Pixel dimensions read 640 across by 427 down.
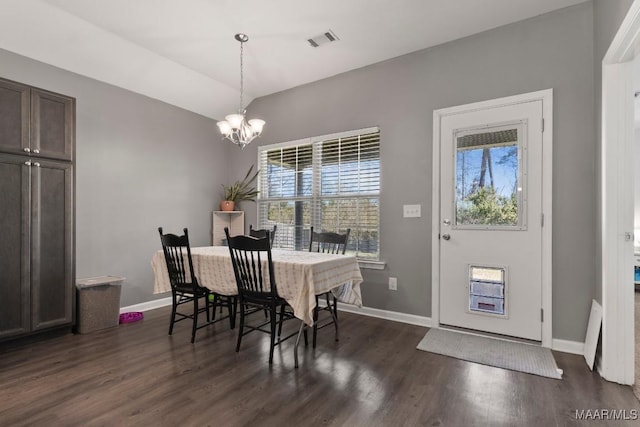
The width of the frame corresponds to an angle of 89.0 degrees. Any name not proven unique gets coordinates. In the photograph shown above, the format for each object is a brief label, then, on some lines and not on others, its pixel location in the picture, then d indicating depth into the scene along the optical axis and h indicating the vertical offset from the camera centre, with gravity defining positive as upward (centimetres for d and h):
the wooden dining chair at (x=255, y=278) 243 -51
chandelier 311 +85
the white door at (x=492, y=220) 286 -5
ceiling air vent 320 +176
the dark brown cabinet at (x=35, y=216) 261 -3
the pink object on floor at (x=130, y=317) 350 -113
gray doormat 242 -114
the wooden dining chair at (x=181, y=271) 289 -54
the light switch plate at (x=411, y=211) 342 +3
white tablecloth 238 -51
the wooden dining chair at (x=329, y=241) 303 -28
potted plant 474 +31
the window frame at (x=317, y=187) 372 +35
